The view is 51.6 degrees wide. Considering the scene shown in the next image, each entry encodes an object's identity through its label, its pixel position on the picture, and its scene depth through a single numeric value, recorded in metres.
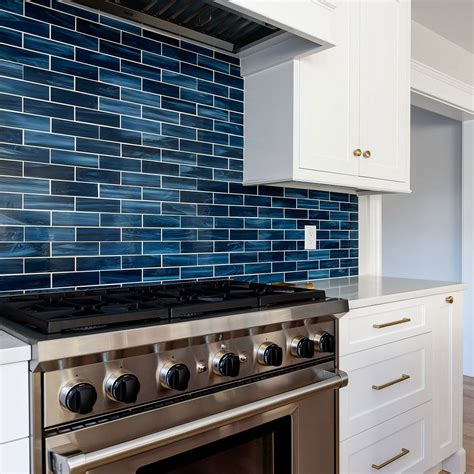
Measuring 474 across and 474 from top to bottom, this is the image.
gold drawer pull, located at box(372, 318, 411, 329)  1.88
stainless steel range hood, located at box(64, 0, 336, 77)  1.59
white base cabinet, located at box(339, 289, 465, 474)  1.79
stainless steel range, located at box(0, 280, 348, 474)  0.99
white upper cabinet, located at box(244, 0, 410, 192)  1.91
